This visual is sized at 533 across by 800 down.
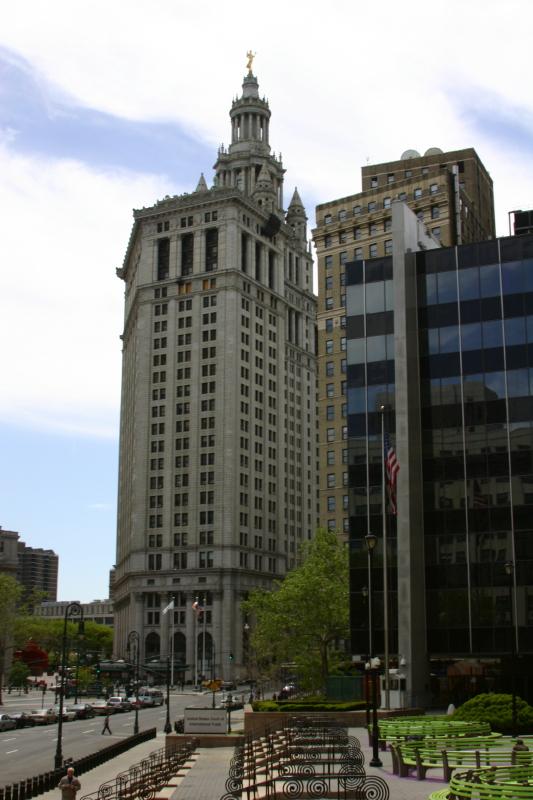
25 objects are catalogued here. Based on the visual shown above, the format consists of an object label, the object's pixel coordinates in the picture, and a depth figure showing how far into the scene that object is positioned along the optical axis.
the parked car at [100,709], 90.50
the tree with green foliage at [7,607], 116.12
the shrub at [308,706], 52.22
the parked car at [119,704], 93.81
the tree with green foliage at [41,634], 128.88
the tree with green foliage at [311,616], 71.81
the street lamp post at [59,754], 39.19
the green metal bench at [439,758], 26.73
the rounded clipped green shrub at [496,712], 37.34
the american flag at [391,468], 50.69
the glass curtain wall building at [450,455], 58.69
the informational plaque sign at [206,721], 49.97
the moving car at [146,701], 102.86
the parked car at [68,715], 81.94
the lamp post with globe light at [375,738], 31.66
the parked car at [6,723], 71.50
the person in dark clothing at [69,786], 27.38
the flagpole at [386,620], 50.53
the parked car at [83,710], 85.12
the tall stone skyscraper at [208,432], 150.25
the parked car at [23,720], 74.75
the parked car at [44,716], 78.00
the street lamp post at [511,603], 34.98
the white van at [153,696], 106.76
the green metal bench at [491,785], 17.28
